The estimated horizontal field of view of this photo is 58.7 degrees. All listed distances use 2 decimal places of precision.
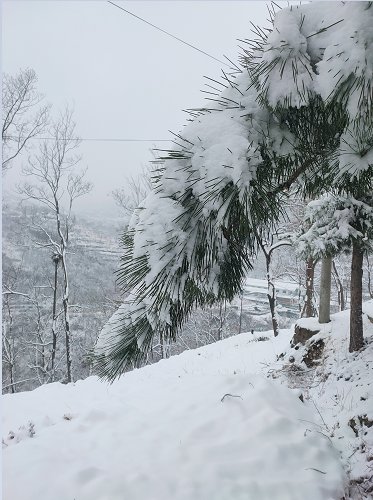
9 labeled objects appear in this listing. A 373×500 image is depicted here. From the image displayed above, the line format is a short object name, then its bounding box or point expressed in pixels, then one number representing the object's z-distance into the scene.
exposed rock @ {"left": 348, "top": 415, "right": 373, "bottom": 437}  3.09
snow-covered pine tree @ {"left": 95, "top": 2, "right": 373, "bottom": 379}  1.01
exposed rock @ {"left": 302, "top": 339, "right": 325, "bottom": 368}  5.84
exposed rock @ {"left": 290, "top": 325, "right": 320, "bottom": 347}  6.58
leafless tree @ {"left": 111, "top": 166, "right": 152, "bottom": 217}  14.47
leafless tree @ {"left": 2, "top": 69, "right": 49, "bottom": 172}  9.90
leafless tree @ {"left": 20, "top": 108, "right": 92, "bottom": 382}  12.03
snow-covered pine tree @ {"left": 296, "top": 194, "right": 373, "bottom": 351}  5.15
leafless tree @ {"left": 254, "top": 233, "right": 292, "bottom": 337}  10.57
